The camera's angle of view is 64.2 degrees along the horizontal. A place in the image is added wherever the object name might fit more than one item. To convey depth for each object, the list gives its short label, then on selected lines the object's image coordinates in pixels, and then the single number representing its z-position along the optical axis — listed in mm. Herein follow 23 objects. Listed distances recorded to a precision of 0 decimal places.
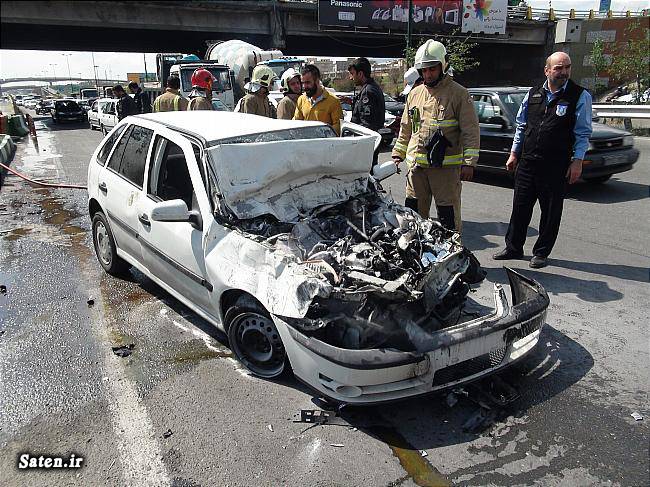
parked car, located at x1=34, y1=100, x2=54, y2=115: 41969
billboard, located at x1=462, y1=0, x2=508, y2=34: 32625
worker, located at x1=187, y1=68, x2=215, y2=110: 7949
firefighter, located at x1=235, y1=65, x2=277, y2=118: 7168
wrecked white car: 2822
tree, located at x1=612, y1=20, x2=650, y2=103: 24141
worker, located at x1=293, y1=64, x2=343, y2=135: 5770
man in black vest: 4742
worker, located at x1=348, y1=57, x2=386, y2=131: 6133
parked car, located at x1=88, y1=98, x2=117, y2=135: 19250
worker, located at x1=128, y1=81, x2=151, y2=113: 16203
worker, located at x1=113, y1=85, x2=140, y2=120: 14336
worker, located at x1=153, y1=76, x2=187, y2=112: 8797
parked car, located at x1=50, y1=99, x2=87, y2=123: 30014
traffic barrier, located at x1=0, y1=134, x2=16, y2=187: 12266
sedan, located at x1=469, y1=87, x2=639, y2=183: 8094
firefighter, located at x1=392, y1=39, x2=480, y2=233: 4699
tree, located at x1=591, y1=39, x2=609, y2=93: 30712
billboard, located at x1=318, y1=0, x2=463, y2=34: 29922
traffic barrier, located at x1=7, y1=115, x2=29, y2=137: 20797
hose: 9391
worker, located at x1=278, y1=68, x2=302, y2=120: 6562
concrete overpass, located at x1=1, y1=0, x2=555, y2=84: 26422
